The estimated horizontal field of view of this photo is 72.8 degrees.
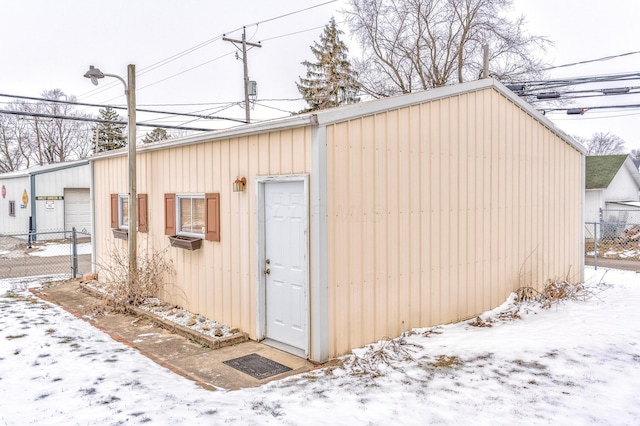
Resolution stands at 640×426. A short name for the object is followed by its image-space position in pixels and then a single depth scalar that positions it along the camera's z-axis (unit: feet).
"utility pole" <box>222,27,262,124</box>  57.62
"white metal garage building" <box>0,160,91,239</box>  57.26
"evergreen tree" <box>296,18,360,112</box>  76.59
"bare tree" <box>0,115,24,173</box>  100.94
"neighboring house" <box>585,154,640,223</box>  60.95
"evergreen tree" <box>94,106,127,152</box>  101.55
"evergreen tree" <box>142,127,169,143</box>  117.18
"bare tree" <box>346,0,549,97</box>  58.59
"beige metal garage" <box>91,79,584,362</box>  15.65
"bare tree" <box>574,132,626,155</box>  153.28
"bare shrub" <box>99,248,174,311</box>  23.26
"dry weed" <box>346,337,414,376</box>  14.38
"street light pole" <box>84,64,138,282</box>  24.75
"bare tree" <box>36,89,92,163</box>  102.06
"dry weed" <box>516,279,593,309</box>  23.53
